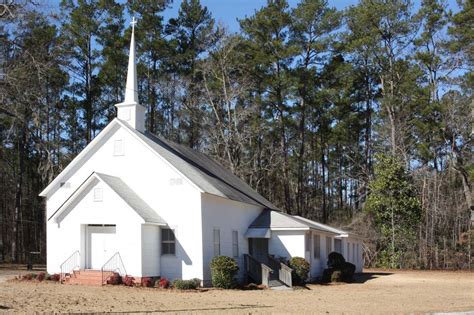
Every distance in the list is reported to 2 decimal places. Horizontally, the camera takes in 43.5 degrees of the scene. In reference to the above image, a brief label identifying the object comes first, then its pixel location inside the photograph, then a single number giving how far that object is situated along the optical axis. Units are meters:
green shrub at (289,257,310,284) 28.23
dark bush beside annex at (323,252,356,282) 31.39
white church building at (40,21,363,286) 25.22
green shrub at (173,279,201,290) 24.10
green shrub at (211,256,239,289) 25.08
